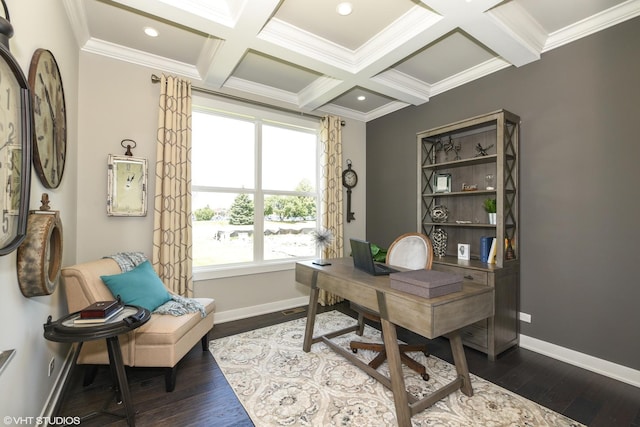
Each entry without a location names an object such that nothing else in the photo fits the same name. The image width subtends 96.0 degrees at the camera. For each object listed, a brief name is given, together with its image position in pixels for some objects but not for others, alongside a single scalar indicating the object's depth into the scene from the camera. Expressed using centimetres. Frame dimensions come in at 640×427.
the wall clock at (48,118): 151
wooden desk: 155
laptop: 215
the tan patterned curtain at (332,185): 410
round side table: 153
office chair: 228
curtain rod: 301
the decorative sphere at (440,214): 337
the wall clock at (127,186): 279
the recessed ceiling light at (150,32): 254
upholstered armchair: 202
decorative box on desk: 160
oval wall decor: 139
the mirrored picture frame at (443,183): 337
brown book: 164
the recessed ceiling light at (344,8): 224
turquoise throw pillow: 215
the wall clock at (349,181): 444
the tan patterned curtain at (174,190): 294
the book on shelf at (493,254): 276
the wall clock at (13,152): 108
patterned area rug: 178
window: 338
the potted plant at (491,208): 285
